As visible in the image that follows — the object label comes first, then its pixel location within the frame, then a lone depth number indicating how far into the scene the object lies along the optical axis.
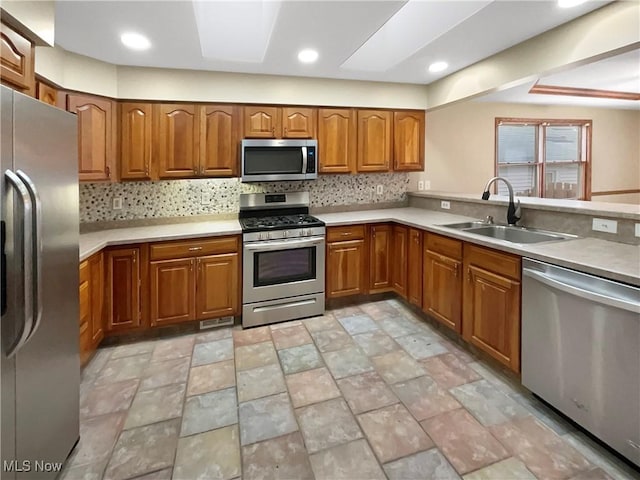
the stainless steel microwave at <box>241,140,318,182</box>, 3.43
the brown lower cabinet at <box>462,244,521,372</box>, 2.26
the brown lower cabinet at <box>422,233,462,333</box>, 2.83
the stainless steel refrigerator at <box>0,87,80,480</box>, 1.22
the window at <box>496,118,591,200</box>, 5.10
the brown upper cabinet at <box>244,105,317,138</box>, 3.49
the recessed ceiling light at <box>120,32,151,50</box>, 2.48
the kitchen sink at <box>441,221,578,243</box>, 2.66
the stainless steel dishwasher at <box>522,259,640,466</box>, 1.62
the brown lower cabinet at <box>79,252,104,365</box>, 2.42
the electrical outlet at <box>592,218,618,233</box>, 2.28
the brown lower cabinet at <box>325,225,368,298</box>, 3.62
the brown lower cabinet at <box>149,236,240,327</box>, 3.04
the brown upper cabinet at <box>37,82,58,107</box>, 2.42
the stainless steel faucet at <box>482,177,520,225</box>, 2.94
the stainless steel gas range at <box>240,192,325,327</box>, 3.28
